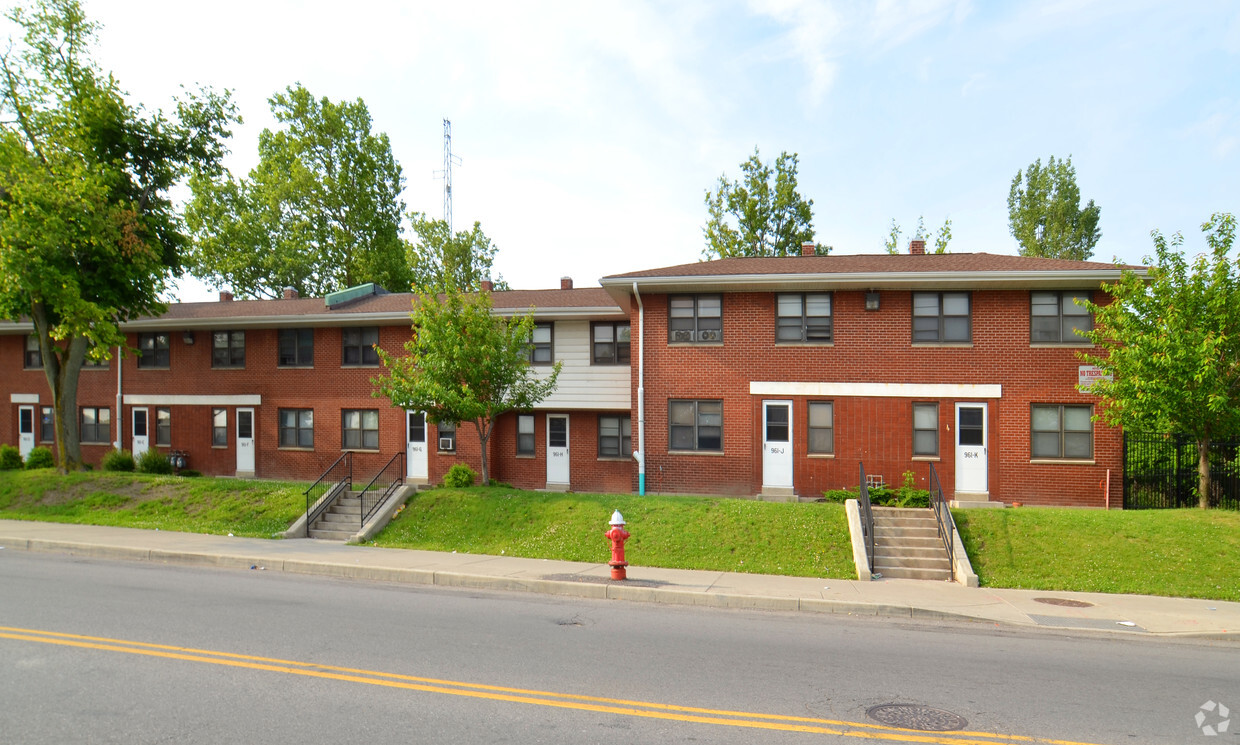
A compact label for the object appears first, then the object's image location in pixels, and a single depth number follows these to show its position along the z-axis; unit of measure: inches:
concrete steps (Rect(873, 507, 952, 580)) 528.1
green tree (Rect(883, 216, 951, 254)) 1561.3
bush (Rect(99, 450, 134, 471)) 953.5
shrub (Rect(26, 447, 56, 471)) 1012.0
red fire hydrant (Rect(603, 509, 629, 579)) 492.1
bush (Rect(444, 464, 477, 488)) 815.1
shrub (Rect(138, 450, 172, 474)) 971.3
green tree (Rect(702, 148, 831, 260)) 1643.7
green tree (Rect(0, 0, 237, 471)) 797.9
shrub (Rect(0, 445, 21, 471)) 1021.8
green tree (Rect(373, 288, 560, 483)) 687.7
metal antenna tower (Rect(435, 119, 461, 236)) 2043.6
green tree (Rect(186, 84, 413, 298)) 1700.3
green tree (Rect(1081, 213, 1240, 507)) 570.9
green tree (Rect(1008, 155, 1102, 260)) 1871.3
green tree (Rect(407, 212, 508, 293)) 1871.3
